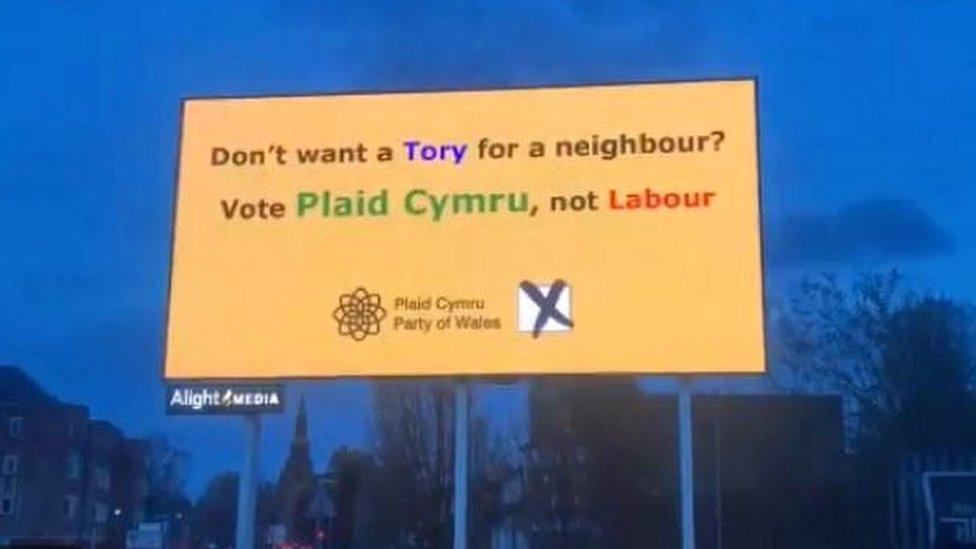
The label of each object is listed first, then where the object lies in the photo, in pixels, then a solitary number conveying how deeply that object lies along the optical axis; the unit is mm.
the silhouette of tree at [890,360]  35156
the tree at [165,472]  63969
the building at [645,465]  30922
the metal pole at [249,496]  15117
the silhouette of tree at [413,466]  30031
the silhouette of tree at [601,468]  31766
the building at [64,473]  65000
